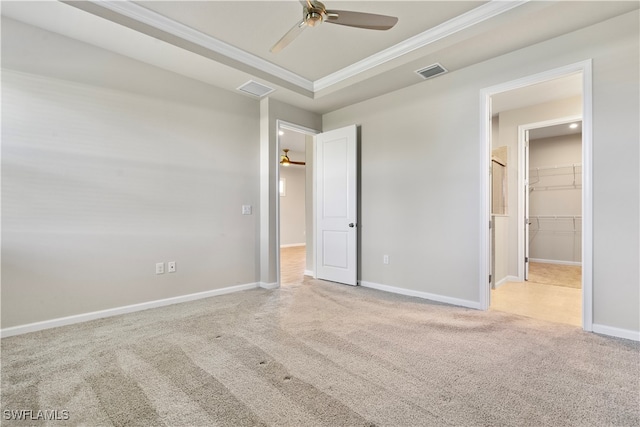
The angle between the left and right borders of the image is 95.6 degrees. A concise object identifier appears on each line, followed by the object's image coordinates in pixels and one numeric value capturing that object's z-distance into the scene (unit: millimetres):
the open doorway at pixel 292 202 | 6707
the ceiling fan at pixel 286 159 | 7971
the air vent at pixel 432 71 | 3107
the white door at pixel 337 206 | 4125
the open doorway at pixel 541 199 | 2762
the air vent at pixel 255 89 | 3537
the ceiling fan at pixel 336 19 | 1990
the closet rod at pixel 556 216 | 5935
